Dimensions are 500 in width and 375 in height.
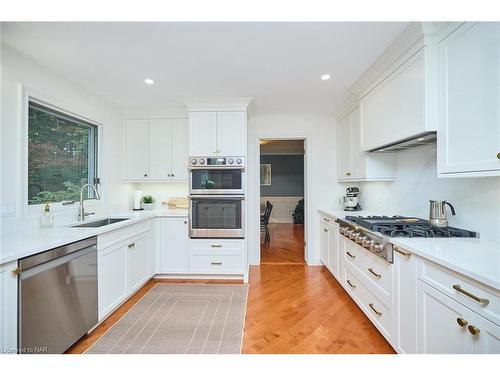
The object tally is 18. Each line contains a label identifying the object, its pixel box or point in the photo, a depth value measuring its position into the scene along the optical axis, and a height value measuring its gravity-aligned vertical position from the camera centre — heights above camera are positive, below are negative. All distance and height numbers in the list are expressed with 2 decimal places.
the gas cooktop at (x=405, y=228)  1.59 -0.32
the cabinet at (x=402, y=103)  1.53 +0.72
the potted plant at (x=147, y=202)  3.44 -0.20
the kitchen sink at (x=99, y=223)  2.32 -0.38
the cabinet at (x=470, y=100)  1.15 +0.51
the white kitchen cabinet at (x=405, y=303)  1.37 -0.76
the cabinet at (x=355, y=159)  2.62 +0.37
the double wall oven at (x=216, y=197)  2.86 -0.11
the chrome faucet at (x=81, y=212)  2.35 -0.25
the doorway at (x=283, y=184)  7.38 +0.16
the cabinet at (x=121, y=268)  1.97 -0.82
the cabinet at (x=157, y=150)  3.23 +0.58
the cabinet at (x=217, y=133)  2.88 +0.74
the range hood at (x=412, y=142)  1.67 +0.41
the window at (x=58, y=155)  2.07 +0.38
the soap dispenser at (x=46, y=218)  1.95 -0.26
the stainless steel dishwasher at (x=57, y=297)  1.29 -0.74
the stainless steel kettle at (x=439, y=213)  1.75 -0.20
